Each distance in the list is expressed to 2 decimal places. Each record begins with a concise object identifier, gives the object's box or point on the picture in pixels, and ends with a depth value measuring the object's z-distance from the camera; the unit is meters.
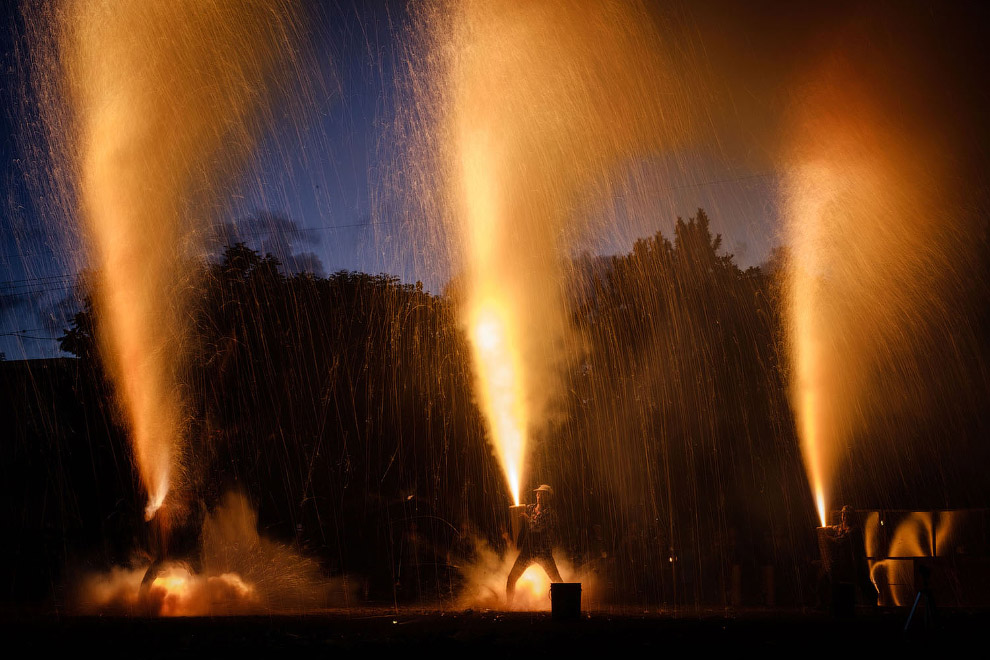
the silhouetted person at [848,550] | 13.38
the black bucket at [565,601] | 11.51
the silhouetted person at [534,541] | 13.76
